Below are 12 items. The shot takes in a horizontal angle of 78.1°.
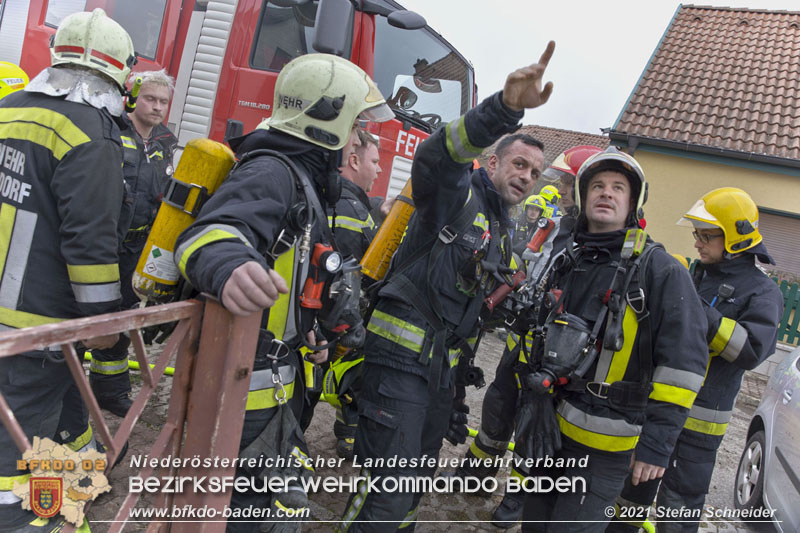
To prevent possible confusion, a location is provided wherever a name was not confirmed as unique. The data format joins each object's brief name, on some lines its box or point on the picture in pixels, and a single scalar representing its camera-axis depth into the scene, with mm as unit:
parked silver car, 2990
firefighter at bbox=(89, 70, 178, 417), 3416
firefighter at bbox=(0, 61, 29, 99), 3765
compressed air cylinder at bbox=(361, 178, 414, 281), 2887
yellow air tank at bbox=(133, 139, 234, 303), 1584
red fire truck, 4812
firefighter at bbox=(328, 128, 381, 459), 3254
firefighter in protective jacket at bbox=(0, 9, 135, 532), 1819
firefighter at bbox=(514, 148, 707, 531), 2203
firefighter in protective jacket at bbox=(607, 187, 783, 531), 2879
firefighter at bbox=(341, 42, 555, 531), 2334
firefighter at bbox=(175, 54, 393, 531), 1343
